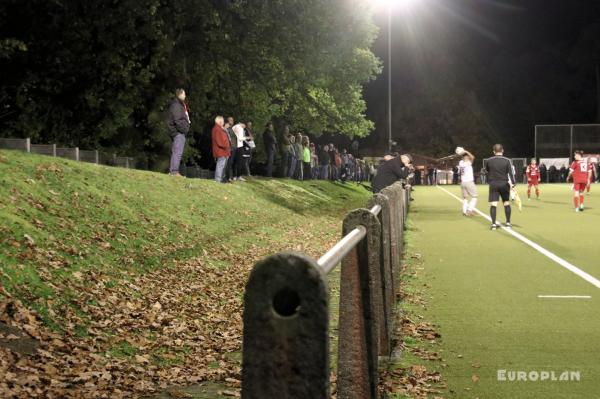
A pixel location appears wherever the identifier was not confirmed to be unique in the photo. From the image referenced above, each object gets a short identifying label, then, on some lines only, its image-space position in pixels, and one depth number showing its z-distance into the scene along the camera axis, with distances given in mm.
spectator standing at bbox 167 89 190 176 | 21594
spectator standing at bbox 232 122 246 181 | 27792
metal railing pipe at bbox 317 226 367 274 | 3105
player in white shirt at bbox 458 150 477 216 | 27297
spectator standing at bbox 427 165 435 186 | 73525
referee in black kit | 21812
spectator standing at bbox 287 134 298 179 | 39188
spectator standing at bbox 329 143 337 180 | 49581
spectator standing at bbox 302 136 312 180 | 41094
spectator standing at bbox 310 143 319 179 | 45469
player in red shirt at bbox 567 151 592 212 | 29609
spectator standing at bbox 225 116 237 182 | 27266
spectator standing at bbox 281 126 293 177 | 37875
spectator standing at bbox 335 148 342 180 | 50888
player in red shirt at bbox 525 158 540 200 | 38438
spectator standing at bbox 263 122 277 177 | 33688
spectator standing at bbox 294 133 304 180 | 39688
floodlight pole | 42631
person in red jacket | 24781
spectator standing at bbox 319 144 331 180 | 47062
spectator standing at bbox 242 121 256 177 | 28438
